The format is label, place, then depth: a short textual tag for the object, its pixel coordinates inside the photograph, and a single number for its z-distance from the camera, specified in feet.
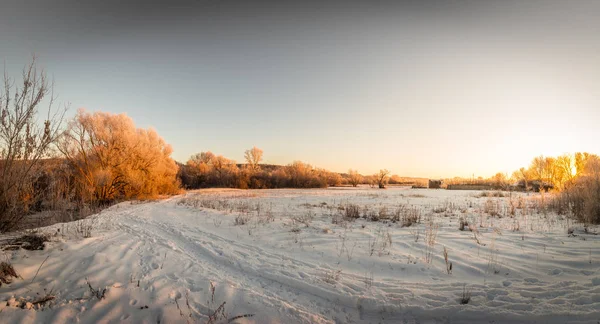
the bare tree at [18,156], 17.01
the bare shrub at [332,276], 13.47
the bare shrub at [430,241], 16.77
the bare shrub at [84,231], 19.31
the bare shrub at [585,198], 24.64
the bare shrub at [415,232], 21.75
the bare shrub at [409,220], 27.39
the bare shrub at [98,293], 10.97
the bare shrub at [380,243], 18.45
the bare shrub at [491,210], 32.62
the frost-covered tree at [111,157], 54.70
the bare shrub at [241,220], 29.45
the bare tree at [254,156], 182.19
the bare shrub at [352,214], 32.11
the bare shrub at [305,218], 28.52
